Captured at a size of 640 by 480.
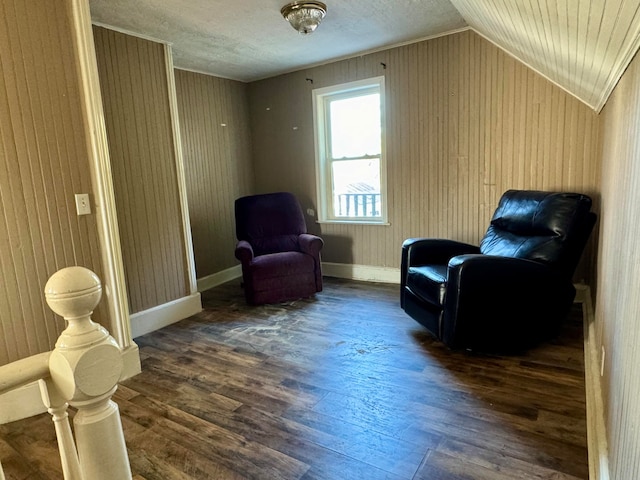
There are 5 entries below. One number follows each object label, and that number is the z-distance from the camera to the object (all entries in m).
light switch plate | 2.22
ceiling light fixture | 2.67
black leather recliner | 2.37
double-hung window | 4.12
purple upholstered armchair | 3.65
